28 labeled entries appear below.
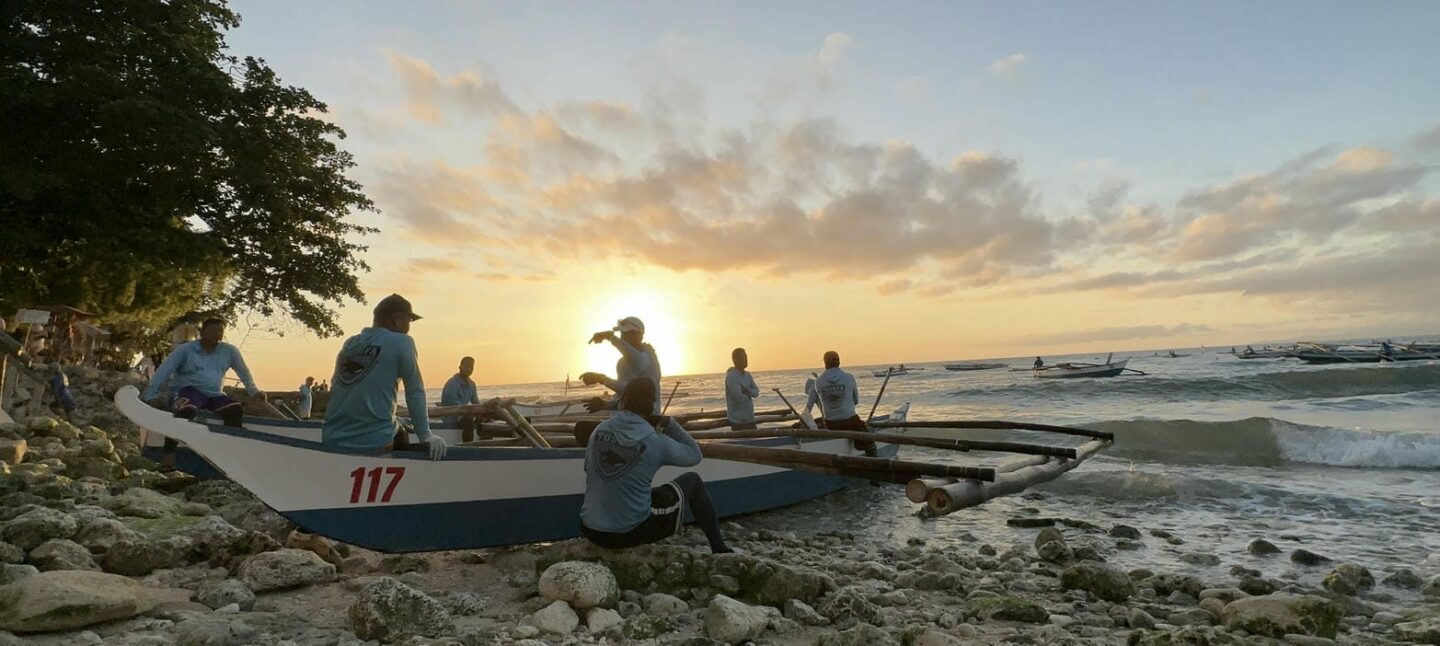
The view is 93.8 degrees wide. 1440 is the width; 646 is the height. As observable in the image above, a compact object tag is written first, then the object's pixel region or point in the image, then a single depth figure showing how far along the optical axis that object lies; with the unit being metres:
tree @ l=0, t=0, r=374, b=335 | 17.91
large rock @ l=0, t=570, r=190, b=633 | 3.83
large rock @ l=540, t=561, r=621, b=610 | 4.79
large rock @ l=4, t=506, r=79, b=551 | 5.19
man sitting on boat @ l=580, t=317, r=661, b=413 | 8.27
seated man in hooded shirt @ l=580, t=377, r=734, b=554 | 5.26
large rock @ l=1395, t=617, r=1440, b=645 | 4.95
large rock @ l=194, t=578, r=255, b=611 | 4.56
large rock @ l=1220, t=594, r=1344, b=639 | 5.03
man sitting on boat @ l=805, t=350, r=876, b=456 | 11.29
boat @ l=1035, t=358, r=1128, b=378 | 50.91
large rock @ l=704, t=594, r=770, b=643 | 4.49
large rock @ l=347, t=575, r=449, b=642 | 4.19
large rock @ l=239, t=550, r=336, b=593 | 4.95
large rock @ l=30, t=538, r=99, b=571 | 4.81
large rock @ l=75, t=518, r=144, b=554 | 5.32
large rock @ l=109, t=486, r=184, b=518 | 6.91
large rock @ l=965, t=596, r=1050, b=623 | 5.21
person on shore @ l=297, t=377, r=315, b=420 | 14.16
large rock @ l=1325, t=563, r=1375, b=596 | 6.35
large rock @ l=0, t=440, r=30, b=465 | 8.84
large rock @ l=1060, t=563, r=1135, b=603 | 5.98
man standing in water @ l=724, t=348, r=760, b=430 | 11.10
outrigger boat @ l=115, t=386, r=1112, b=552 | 5.07
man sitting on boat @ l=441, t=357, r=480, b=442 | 11.68
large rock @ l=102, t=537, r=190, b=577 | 5.15
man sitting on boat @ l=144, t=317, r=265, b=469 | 7.78
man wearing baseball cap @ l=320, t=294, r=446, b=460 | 5.24
